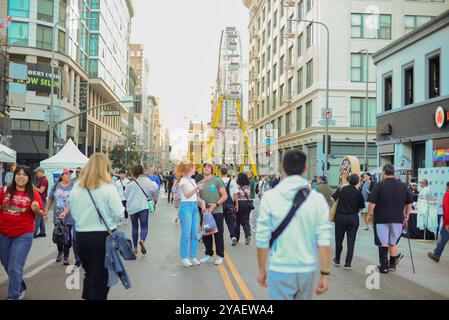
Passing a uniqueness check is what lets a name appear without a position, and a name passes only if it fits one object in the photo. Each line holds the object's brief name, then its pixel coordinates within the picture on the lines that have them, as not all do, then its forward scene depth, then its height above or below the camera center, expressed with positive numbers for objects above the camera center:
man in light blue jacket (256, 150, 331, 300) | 3.89 -0.55
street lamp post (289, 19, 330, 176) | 29.33 +1.66
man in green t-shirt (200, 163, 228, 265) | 9.41 -0.67
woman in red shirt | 6.19 -0.74
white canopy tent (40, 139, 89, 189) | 22.69 +0.20
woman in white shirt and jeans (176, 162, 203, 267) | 9.06 -0.82
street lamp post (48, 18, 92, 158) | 26.71 +1.98
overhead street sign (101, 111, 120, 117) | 31.20 +3.43
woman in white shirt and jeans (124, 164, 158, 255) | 10.20 -0.65
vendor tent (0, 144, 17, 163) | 17.09 +0.36
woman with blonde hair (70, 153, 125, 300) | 5.16 -0.59
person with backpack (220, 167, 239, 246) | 11.81 -0.77
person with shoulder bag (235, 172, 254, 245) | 12.52 -0.93
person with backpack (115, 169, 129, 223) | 16.84 -0.52
